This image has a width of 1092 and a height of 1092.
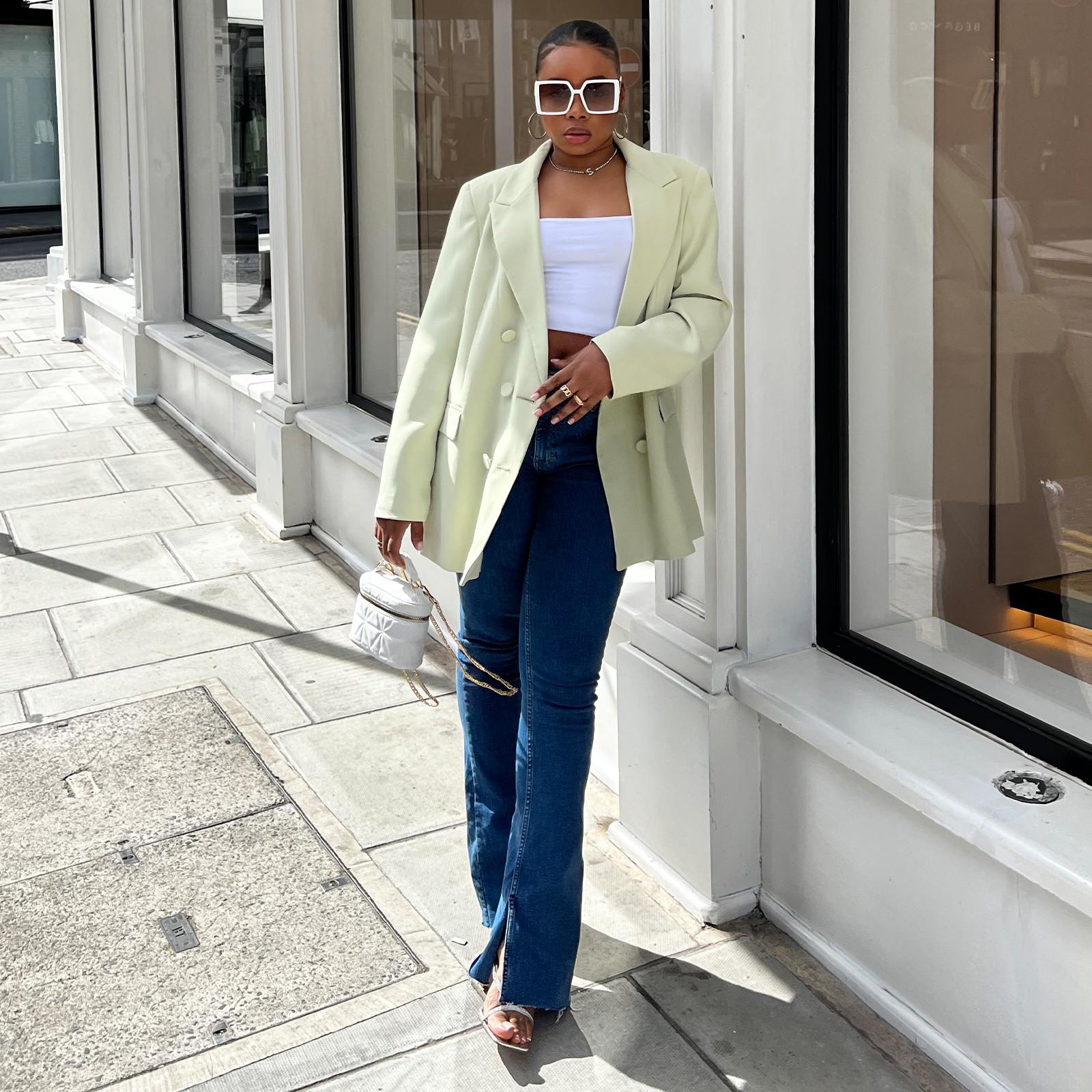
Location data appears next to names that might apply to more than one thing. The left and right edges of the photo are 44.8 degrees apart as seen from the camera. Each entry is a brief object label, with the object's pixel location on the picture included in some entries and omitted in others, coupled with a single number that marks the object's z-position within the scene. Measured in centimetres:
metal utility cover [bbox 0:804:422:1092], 272
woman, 246
